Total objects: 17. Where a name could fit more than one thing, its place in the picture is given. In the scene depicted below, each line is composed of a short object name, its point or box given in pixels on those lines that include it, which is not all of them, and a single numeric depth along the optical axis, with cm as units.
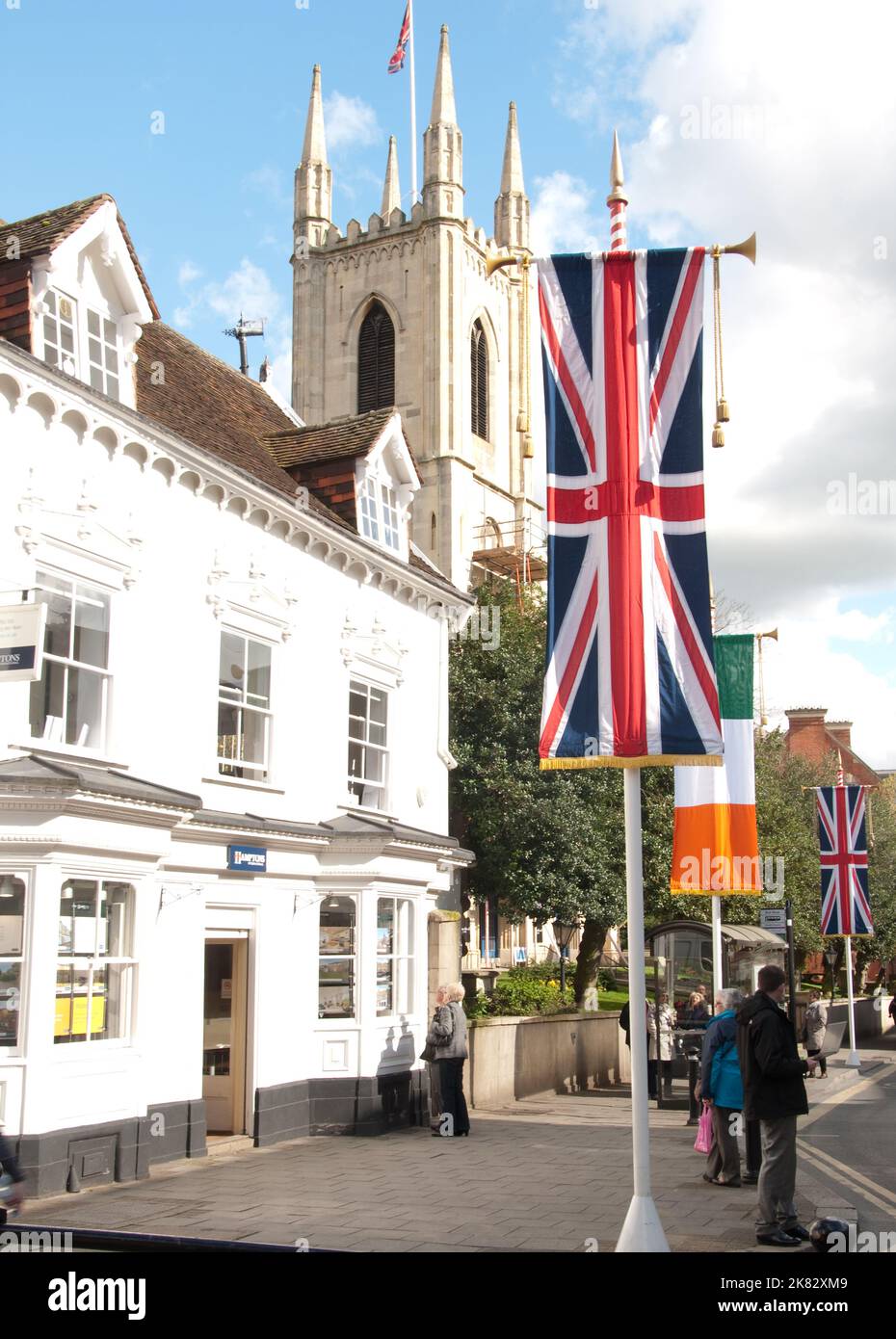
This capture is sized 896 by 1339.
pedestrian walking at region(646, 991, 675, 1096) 2112
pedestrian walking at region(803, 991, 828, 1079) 2683
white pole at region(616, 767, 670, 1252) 880
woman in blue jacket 1235
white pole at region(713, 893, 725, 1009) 1706
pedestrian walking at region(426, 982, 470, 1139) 1683
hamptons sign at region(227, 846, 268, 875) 1532
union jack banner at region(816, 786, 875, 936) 2889
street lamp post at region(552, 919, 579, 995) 3415
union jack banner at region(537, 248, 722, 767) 984
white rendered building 1239
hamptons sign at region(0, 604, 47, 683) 1100
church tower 6041
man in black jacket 964
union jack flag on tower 5556
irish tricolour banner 1688
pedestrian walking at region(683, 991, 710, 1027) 2138
